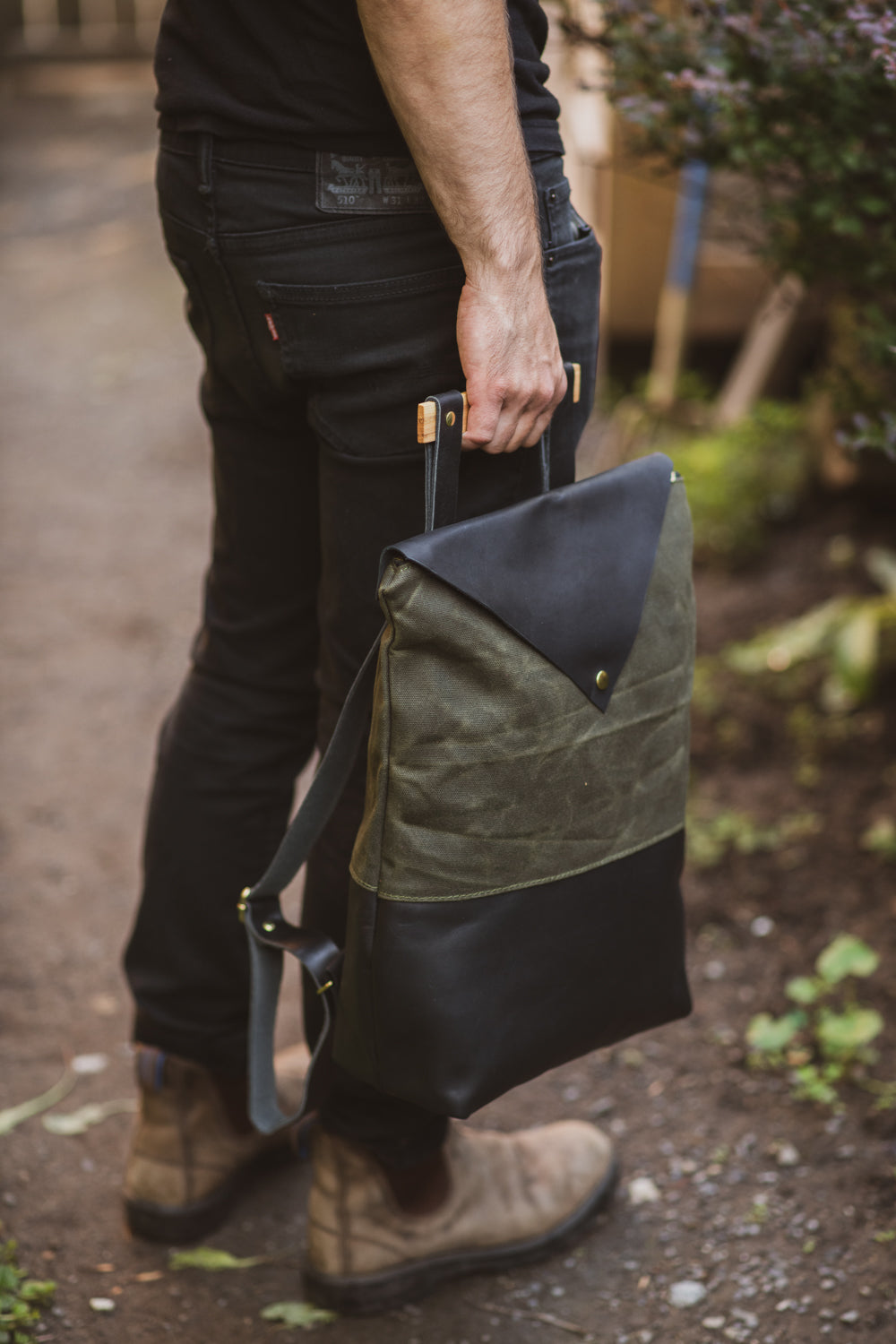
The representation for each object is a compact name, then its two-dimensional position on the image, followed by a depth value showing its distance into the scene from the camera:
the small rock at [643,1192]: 2.41
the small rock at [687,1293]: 2.29
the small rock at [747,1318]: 2.26
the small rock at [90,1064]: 2.57
